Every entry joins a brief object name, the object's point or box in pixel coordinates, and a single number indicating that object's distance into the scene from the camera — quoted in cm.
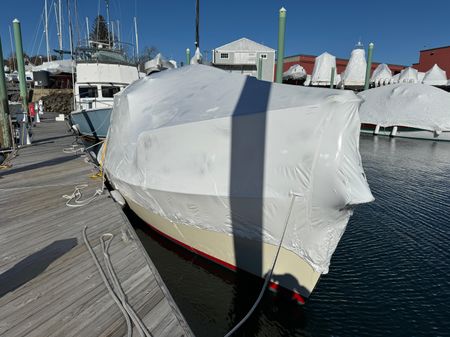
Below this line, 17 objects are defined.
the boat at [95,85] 1655
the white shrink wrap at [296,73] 4344
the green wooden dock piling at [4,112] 1195
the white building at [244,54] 3828
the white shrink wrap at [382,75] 4131
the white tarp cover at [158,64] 2714
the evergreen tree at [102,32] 4980
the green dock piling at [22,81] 1339
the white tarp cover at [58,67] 3731
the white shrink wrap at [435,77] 3876
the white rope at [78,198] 587
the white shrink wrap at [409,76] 3803
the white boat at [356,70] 3956
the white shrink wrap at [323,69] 4141
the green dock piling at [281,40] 1284
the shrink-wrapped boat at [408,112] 2209
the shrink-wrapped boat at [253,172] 344
